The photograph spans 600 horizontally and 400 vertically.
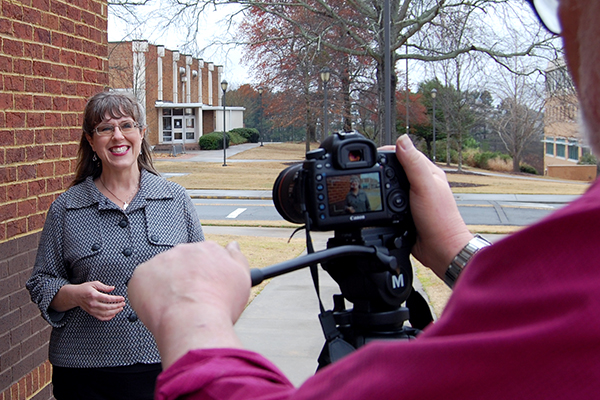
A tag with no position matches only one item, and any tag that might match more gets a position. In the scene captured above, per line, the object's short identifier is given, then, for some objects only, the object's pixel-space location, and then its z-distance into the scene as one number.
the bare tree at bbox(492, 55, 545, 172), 35.09
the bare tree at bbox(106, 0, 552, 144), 17.27
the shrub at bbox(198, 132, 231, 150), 47.34
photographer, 0.55
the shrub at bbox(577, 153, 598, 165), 36.87
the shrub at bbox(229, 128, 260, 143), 58.59
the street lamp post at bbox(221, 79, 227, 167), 35.76
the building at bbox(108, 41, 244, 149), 39.91
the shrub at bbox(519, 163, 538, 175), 39.56
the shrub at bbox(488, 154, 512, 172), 39.12
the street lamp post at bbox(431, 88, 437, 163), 33.43
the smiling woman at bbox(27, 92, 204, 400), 2.67
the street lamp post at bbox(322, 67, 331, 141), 24.63
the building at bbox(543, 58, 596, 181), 16.30
